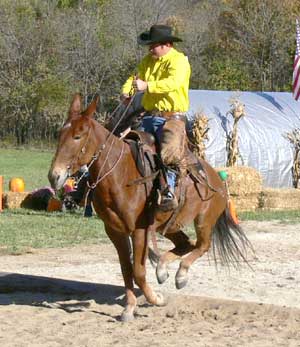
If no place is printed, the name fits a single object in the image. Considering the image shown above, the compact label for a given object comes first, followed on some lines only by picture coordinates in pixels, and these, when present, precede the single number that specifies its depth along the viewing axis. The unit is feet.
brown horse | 25.82
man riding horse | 27.53
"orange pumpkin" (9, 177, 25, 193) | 62.18
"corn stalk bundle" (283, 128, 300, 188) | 71.51
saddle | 27.58
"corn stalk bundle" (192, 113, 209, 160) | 67.49
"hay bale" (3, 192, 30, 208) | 58.54
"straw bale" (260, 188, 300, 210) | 63.00
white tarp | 71.46
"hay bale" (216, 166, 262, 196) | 61.77
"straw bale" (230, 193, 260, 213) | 62.03
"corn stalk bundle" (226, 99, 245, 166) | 69.97
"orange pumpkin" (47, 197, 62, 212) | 57.16
